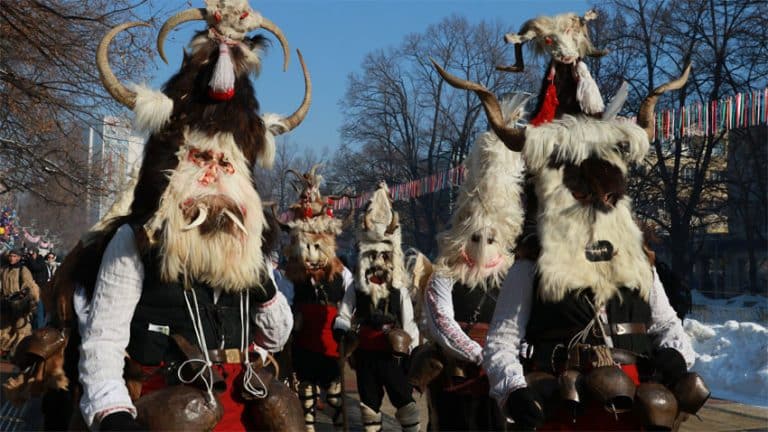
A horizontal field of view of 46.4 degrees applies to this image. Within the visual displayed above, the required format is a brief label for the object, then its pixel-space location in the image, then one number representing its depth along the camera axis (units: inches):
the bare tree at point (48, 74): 386.9
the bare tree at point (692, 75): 852.0
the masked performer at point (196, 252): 135.3
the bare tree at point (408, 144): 1358.3
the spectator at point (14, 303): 597.6
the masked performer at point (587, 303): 146.3
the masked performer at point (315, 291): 377.1
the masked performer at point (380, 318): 324.2
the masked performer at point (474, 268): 243.4
